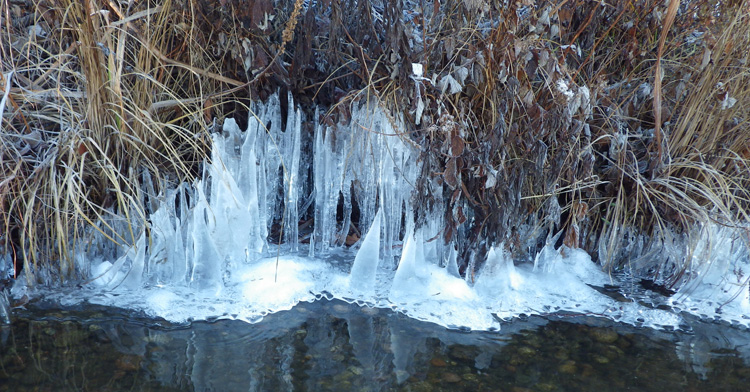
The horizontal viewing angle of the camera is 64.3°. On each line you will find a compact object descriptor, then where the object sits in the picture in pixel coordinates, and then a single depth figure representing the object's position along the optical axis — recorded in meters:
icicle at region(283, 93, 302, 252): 2.84
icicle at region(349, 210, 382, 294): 2.71
